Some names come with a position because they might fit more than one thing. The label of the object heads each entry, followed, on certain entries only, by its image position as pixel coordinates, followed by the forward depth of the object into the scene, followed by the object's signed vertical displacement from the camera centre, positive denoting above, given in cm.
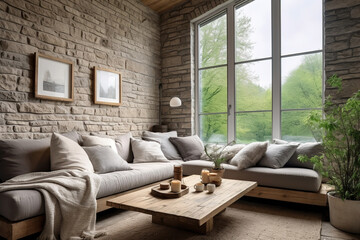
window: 382 +86
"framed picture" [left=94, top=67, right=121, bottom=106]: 366 +52
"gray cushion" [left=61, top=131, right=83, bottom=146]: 303 -19
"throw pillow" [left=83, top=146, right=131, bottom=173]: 274 -44
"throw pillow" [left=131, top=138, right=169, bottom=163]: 361 -45
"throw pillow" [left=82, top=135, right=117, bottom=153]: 309 -26
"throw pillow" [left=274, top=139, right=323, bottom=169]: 308 -38
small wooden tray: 206 -61
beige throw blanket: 197 -66
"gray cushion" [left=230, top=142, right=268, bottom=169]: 311 -44
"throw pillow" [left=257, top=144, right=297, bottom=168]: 309 -43
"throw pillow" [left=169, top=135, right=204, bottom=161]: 394 -41
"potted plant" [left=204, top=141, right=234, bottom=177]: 258 -49
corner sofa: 185 -65
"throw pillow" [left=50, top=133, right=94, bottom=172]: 248 -35
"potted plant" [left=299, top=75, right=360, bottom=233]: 223 -44
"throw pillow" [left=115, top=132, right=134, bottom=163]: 358 -37
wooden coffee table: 169 -63
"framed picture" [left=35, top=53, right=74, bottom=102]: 294 +53
